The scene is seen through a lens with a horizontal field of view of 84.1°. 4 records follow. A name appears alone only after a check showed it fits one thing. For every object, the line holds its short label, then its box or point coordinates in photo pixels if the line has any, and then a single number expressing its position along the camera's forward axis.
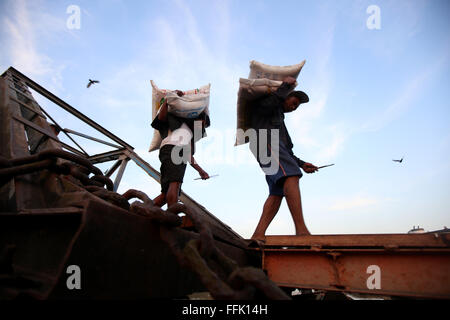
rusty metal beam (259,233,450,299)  1.46
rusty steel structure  0.83
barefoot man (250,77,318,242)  2.69
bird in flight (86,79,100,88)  11.59
